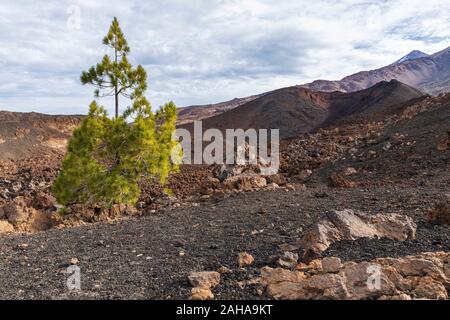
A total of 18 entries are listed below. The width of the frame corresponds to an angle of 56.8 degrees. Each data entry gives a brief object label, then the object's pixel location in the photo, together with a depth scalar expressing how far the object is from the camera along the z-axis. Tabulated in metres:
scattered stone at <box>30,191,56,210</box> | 10.89
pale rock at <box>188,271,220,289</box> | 4.19
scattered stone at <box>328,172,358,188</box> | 11.21
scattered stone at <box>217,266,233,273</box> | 4.61
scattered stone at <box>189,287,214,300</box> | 3.80
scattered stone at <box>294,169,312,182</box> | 13.97
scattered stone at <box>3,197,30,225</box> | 9.20
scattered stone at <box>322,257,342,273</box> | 4.09
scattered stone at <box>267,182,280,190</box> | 11.68
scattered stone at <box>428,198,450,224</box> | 6.29
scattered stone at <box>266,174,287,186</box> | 12.73
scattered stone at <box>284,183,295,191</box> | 11.42
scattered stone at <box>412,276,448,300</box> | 3.48
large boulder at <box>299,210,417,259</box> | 5.35
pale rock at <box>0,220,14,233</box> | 8.51
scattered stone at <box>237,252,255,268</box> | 4.88
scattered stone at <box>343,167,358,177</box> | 13.33
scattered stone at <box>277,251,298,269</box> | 4.63
